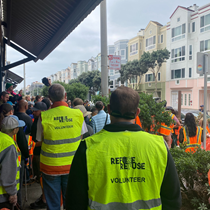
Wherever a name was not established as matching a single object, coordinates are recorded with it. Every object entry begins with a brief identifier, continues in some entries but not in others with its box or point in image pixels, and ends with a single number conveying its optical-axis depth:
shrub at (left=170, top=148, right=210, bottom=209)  3.06
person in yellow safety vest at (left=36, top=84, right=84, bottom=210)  2.87
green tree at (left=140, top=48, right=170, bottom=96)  33.19
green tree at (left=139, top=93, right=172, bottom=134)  5.22
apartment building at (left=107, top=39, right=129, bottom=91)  51.03
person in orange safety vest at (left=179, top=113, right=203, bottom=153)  4.71
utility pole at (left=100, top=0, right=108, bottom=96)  7.77
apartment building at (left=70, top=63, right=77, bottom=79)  92.44
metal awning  4.17
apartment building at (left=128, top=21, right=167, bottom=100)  37.84
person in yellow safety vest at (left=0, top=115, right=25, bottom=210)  2.51
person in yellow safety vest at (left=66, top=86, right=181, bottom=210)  1.42
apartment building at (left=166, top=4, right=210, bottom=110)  30.44
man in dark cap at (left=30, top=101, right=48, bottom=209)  3.69
